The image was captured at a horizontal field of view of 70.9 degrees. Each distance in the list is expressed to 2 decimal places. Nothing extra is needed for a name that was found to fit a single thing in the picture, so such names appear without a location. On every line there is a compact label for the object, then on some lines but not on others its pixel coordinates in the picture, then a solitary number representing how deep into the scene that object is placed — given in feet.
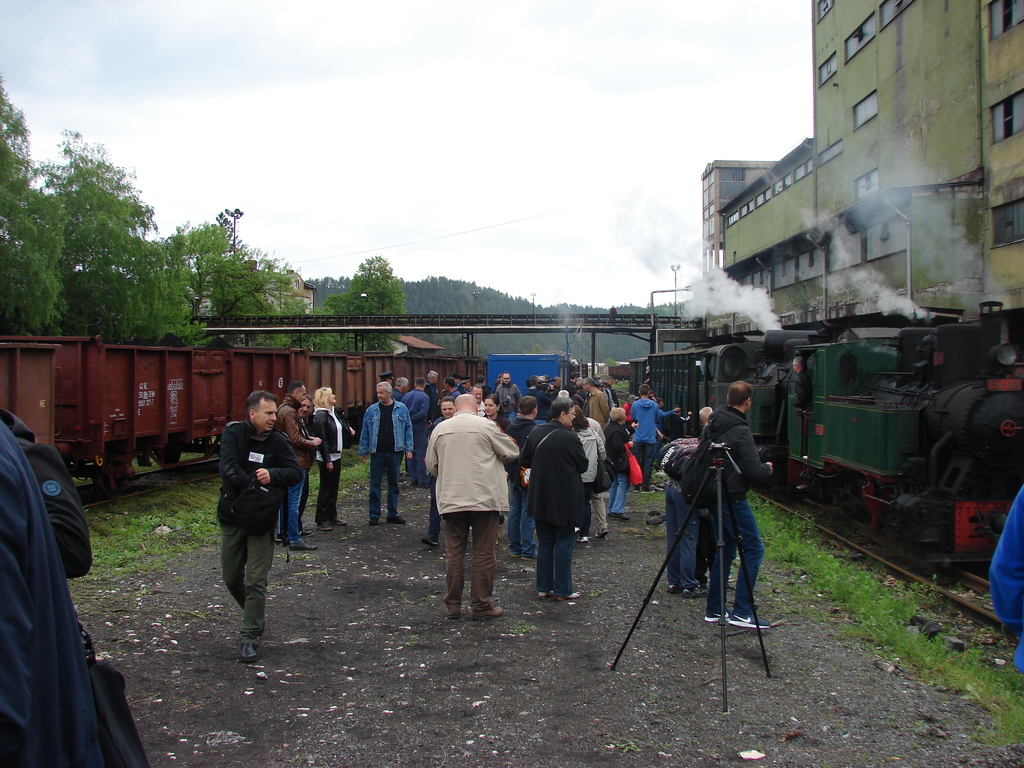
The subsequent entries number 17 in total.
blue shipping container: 75.82
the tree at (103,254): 111.65
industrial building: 66.44
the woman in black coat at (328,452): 30.17
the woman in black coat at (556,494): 21.33
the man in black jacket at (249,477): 16.89
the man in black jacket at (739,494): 18.48
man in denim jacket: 31.55
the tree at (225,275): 187.32
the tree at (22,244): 88.94
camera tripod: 15.41
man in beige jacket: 20.26
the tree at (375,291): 270.46
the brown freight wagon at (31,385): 28.73
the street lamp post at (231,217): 217.19
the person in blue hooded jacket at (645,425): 43.04
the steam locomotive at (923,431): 25.38
